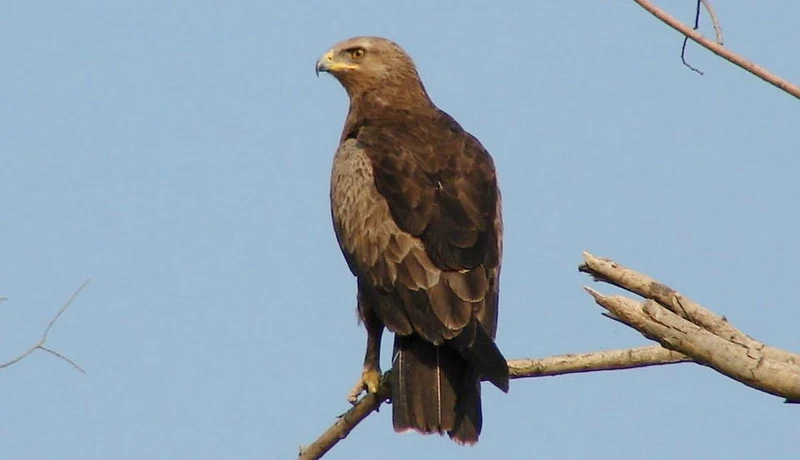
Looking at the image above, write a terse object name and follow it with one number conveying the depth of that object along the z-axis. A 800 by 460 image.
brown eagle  14.27
